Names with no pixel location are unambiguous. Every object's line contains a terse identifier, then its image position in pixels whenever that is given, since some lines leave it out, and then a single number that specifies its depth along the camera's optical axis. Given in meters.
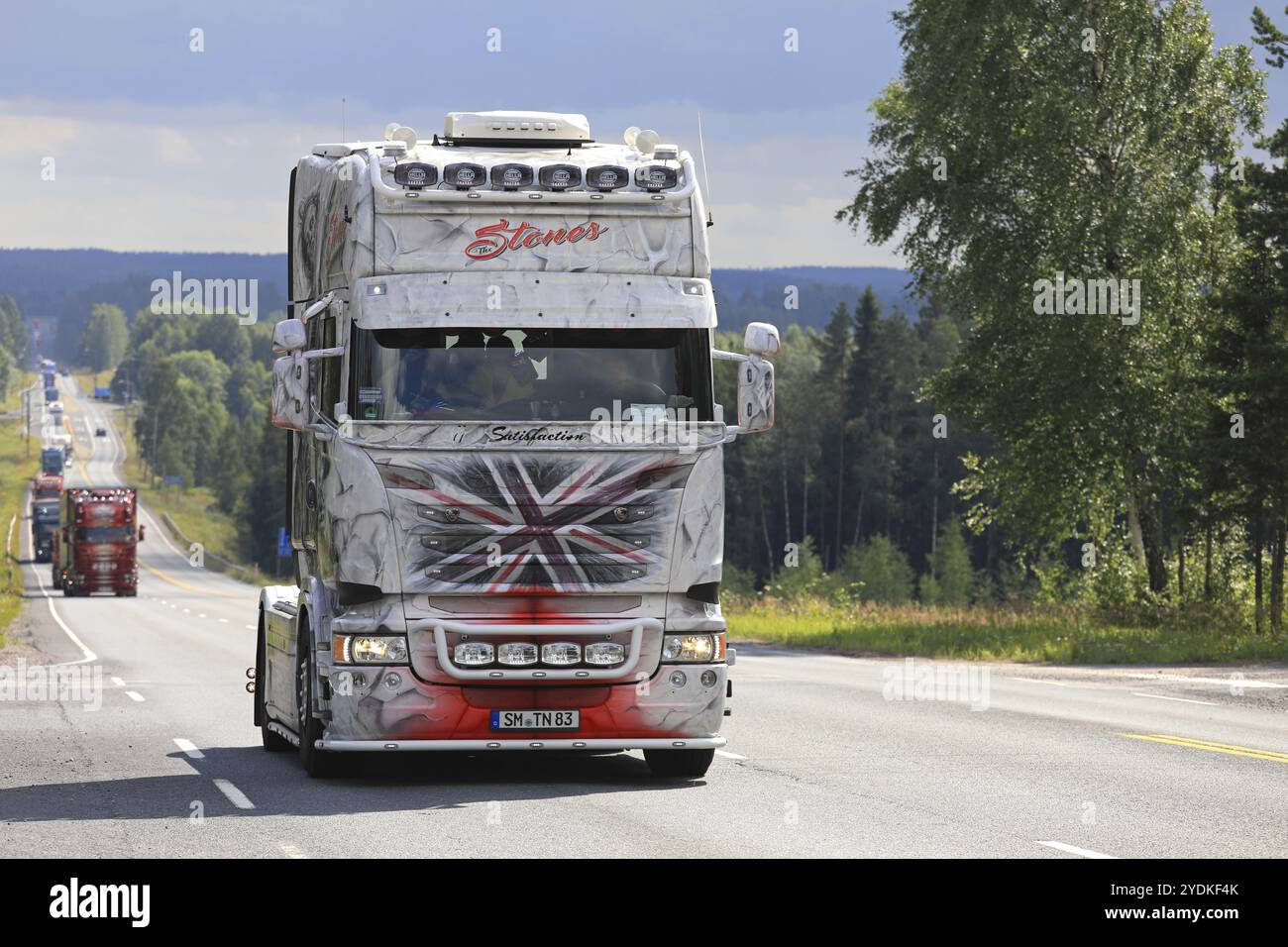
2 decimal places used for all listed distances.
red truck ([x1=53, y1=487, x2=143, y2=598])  76.12
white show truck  12.84
